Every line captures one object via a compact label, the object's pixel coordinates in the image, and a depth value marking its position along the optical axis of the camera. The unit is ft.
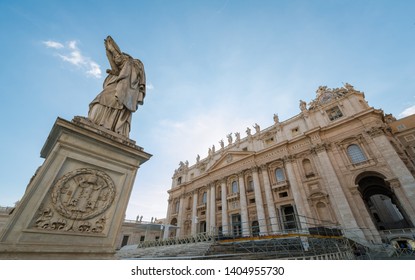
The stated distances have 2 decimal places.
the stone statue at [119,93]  13.23
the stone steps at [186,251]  35.56
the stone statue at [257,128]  91.00
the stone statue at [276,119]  85.92
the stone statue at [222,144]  105.14
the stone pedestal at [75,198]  7.60
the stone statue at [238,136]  97.86
